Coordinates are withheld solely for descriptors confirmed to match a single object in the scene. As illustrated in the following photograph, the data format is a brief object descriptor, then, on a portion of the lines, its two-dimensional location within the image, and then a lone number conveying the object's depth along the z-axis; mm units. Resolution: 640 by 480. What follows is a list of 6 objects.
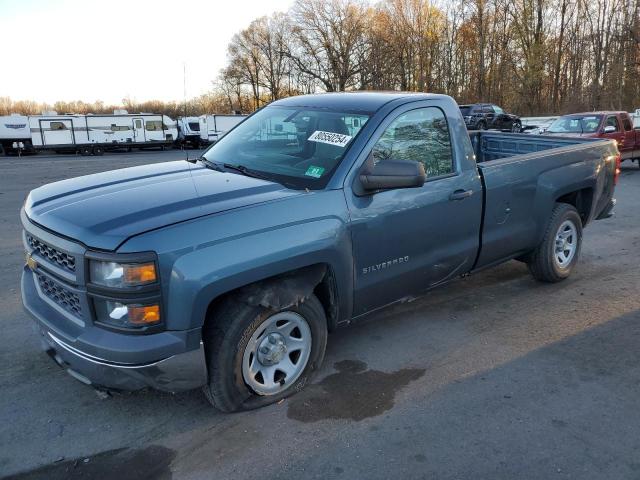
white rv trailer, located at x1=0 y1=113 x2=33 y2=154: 34312
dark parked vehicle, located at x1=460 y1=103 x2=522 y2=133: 31250
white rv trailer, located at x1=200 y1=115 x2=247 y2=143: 38188
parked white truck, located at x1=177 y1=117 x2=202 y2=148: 39094
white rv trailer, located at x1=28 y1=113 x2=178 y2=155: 33375
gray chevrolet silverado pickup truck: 2770
